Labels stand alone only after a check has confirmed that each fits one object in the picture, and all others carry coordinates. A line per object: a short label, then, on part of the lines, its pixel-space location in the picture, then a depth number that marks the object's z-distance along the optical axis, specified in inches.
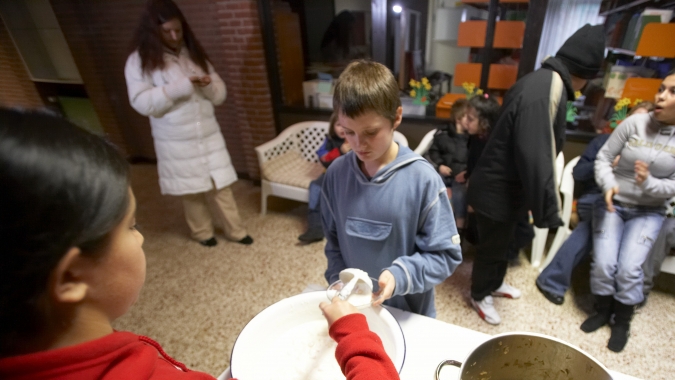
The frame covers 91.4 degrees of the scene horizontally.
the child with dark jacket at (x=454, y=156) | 80.8
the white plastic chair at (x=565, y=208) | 70.1
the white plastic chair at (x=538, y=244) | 75.5
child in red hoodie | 10.5
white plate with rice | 24.6
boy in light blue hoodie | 29.6
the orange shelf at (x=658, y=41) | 70.0
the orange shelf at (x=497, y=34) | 82.3
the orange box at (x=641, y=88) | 74.4
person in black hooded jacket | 48.0
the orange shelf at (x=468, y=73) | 90.5
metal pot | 20.9
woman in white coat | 68.7
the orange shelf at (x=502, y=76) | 86.3
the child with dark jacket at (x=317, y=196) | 92.4
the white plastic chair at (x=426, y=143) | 88.8
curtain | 78.4
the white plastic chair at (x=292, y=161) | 99.0
